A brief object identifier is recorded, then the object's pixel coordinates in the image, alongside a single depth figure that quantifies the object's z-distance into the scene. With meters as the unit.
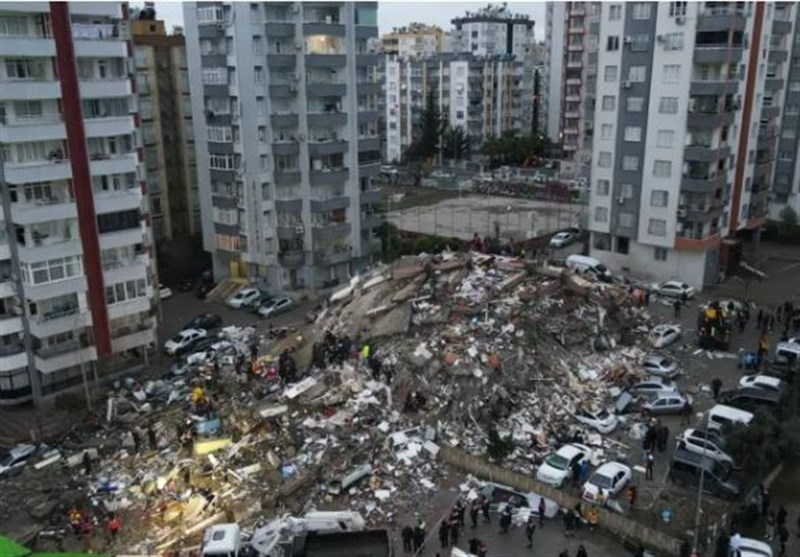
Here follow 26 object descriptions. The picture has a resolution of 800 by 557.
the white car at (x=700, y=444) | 29.78
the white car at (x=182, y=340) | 45.01
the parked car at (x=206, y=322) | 48.41
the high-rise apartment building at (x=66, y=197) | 35.53
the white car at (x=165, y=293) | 55.59
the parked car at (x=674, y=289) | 51.00
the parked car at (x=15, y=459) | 32.81
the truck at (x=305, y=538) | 25.25
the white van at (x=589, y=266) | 52.28
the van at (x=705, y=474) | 29.02
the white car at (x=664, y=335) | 42.91
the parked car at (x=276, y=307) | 51.75
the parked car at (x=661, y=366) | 39.19
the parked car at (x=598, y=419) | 34.06
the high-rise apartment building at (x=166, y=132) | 57.38
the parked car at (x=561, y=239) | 65.06
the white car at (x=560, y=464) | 29.62
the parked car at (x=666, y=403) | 35.34
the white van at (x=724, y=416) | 32.31
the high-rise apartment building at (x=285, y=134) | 51.59
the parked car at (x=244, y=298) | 53.53
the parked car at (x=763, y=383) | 35.59
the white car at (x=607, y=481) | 28.67
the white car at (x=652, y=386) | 36.88
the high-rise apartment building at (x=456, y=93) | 118.06
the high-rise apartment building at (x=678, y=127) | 49.94
